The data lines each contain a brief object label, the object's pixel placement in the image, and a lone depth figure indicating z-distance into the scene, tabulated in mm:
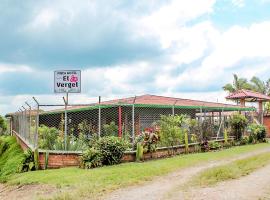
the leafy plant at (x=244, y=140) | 20589
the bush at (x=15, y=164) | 13117
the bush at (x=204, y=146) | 16984
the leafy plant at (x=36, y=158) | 13031
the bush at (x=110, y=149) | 12648
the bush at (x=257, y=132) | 21484
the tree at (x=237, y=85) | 43719
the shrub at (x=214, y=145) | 17400
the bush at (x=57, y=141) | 13430
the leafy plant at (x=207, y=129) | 17516
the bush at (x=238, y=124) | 20469
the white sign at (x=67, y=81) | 14148
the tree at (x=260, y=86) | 42062
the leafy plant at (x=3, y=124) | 42056
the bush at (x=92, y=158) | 12367
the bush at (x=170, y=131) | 14914
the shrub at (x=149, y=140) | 13812
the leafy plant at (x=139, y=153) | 13453
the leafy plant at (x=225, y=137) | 19002
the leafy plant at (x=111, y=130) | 15569
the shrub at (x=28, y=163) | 13039
